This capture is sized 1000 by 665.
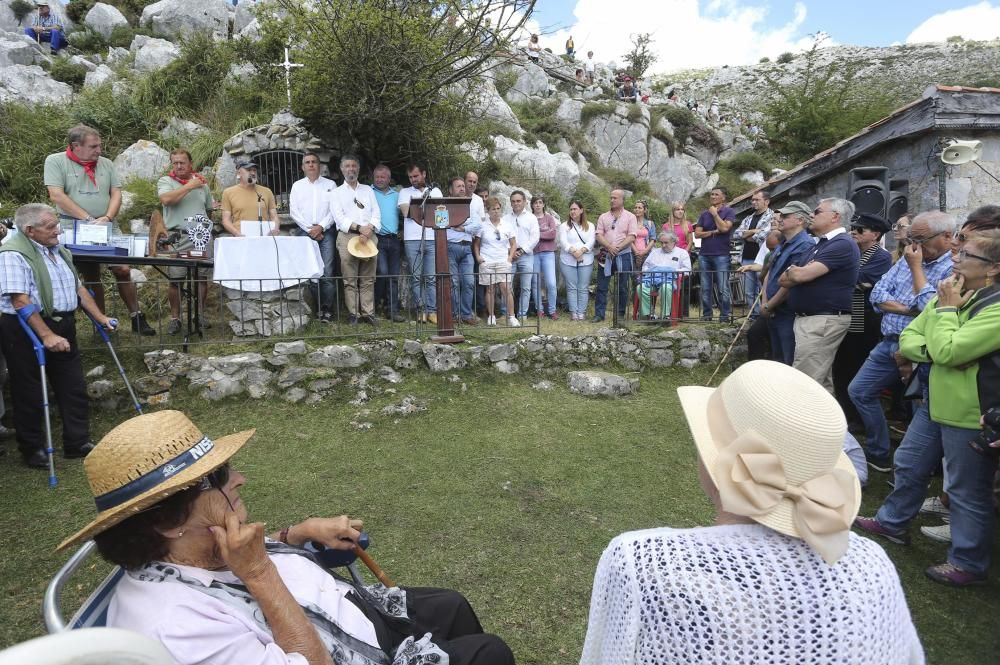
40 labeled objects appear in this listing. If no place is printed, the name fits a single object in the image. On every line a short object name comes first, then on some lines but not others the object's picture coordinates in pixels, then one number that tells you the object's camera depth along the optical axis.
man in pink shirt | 8.95
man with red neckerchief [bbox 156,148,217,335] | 7.10
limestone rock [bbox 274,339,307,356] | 6.31
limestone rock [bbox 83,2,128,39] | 22.02
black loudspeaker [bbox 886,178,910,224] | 8.09
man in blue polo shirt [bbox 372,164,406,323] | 8.23
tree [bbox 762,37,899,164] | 24.30
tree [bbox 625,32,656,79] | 35.94
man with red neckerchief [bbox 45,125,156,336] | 6.04
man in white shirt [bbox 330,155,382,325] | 7.57
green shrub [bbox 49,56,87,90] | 17.38
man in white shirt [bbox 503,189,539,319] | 8.81
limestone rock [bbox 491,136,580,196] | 16.72
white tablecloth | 6.81
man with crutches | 4.39
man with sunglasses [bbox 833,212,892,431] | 5.74
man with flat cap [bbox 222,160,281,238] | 7.69
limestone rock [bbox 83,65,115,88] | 15.30
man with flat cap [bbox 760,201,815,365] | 5.87
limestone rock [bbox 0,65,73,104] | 14.37
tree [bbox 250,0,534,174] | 8.16
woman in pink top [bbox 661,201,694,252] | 10.23
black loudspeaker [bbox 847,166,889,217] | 7.79
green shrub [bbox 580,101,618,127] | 24.28
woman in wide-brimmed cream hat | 1.30
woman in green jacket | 3.12
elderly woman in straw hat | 1.56
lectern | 7.03
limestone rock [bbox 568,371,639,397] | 6.53
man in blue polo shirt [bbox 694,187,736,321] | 8.92
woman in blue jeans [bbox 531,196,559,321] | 9.08
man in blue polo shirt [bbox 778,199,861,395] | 5.16
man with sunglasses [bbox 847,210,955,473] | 4.61
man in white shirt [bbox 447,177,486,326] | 8.23
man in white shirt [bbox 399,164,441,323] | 8.22
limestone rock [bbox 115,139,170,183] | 11.39
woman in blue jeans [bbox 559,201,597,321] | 8.91
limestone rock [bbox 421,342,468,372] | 6.62
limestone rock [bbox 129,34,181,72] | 16.16
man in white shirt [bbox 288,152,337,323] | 7.87
